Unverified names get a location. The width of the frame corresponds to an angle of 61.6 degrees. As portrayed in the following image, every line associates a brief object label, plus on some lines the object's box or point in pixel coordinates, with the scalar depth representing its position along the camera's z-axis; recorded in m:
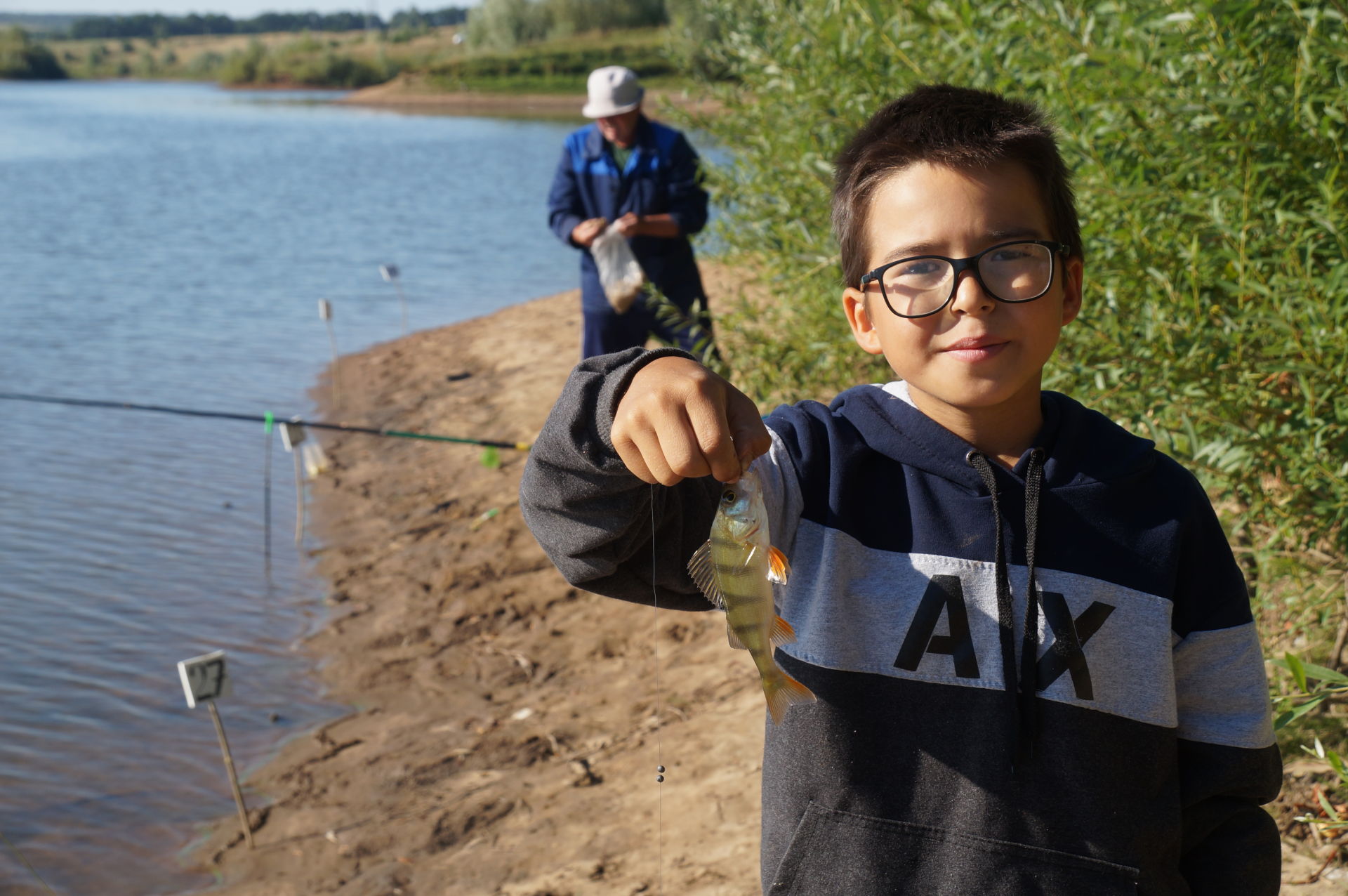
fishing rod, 6.90
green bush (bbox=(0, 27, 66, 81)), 84.69
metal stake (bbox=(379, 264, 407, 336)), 12.60
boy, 1.69
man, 6.80
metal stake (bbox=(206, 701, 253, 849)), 4.68
